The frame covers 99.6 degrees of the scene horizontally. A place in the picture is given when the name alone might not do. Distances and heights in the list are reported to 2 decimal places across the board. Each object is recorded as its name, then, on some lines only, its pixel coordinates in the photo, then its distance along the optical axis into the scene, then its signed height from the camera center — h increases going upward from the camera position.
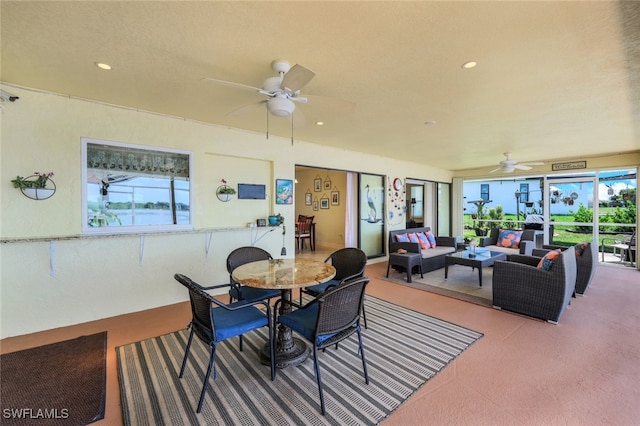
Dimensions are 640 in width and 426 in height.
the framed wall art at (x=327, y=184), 8.04 +0.79
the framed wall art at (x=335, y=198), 7.82 +0.35
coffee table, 4.47 -0.85
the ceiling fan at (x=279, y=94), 2.13 +0.93
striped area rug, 1.76 -1.32
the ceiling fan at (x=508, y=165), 5.61 +0.92
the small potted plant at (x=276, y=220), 4.40 -0.16
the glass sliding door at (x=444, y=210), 8.34 -0.02
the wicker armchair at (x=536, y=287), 3.00 -0.93
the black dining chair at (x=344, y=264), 2.94 -0.62
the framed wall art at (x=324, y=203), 8.18 +0.22
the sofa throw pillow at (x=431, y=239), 6.02 -0.66
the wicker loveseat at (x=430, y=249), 5.18 -0.84
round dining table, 2.12 -0.56
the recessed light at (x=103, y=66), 2.24 +1.23
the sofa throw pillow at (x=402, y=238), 5.47 -0.58
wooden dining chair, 7.64 -0.62
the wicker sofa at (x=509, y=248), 5.42 -0.76
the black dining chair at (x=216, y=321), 1.86 -0.85
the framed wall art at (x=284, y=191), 4.55 +0.33
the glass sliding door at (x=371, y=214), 6.21 -0.10
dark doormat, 1.75 -1.30
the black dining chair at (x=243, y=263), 2.68 -0.62
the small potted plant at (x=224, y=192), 3.98 +0.28
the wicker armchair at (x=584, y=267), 3.96 -0.86
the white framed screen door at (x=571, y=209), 6.43 -0.01
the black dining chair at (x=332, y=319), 1.83 -0.80
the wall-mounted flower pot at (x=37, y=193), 2.73 +0.19
